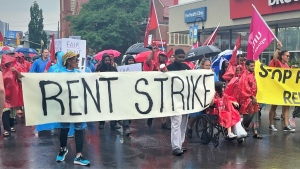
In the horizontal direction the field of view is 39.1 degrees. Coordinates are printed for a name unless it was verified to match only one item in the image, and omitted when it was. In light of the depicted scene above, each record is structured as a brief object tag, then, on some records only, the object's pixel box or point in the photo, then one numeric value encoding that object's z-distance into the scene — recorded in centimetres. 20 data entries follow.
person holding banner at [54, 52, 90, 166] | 630
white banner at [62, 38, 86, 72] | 1029
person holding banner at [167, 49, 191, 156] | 692
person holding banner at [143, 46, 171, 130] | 982
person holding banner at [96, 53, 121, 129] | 970
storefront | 2012
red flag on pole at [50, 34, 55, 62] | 957
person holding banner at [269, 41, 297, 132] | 908
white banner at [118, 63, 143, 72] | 1014
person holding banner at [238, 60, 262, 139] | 827
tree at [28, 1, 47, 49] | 7225
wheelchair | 777
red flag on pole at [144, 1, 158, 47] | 1136
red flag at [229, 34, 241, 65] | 974
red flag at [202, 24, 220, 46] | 1152
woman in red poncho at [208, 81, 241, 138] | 770
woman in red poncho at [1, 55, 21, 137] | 870
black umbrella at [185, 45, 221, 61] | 888
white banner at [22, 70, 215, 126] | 624
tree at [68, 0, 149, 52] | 4784
